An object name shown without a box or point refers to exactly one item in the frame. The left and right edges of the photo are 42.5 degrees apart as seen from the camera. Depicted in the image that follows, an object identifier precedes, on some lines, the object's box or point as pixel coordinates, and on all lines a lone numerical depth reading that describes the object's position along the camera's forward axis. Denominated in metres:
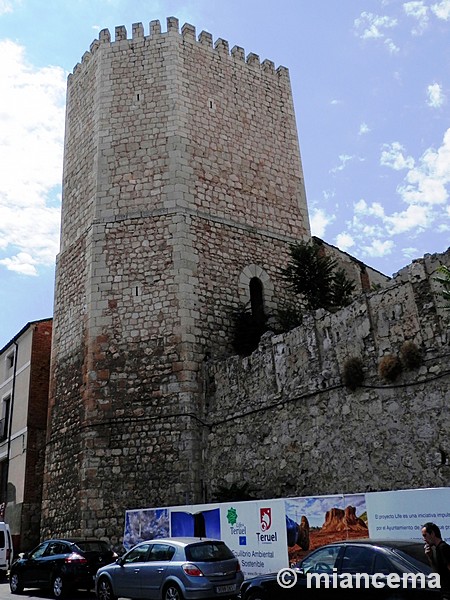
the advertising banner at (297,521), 7.23
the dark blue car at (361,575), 5.26
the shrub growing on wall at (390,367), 10.04
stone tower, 13.71
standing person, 4.74
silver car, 8.12
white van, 14.62
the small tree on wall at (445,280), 8.88
